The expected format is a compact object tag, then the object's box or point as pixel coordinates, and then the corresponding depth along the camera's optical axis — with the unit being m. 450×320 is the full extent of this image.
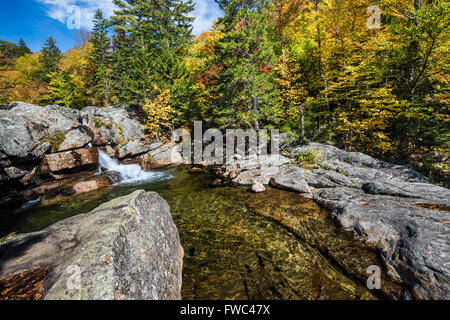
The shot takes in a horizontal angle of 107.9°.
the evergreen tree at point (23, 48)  41.68
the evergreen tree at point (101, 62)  23.92
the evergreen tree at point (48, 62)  25.71
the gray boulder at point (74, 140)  12.52
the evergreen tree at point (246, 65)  11.92
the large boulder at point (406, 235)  3.03
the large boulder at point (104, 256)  2.05
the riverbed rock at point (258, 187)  8.12
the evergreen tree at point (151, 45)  18.25
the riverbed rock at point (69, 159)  11.48
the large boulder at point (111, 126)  15.30
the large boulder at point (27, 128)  10.55
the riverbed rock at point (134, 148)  15.55
